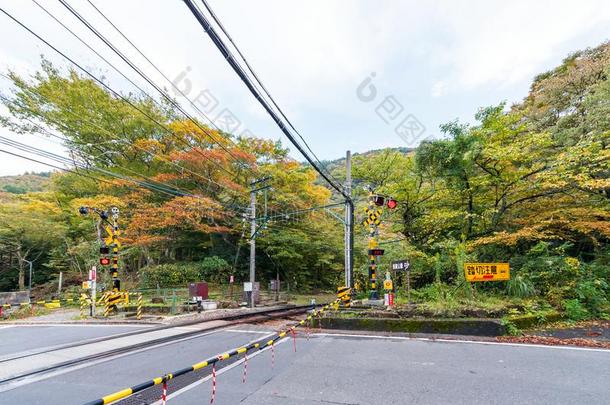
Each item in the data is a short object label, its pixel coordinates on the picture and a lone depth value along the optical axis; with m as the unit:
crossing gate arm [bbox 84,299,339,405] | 2.82
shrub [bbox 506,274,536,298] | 10.02
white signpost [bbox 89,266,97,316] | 14.42
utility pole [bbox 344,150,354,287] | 14.38
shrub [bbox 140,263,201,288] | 23.03
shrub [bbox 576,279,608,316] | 9.13
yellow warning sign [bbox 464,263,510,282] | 9.19
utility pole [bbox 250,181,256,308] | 17.70
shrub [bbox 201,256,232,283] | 23.42
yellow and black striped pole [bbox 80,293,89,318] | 17.30
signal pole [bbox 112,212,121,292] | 14.93
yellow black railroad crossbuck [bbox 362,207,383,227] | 12.10
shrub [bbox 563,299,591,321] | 8.78
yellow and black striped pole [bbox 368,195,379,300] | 11.60
